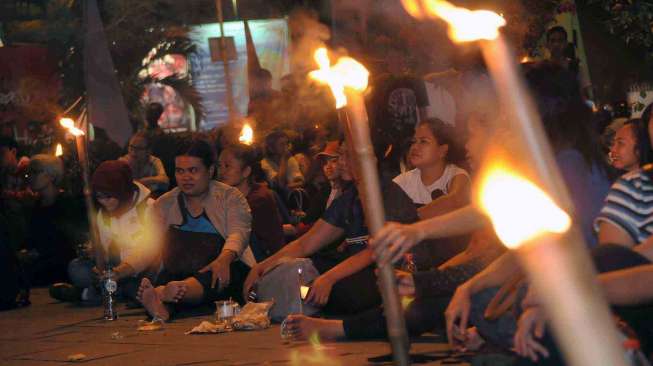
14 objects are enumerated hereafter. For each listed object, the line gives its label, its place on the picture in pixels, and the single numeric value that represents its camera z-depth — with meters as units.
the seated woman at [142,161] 13.28
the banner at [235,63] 28.06
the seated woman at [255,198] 9.97
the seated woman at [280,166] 13.26
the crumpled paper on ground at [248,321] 8.12
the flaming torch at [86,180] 9.27
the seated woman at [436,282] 4.42
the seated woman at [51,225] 13.03
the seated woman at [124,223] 9.84
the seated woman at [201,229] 8.99
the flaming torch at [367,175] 3.25
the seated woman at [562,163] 4.73
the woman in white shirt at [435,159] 7.63
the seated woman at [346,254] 7.17
